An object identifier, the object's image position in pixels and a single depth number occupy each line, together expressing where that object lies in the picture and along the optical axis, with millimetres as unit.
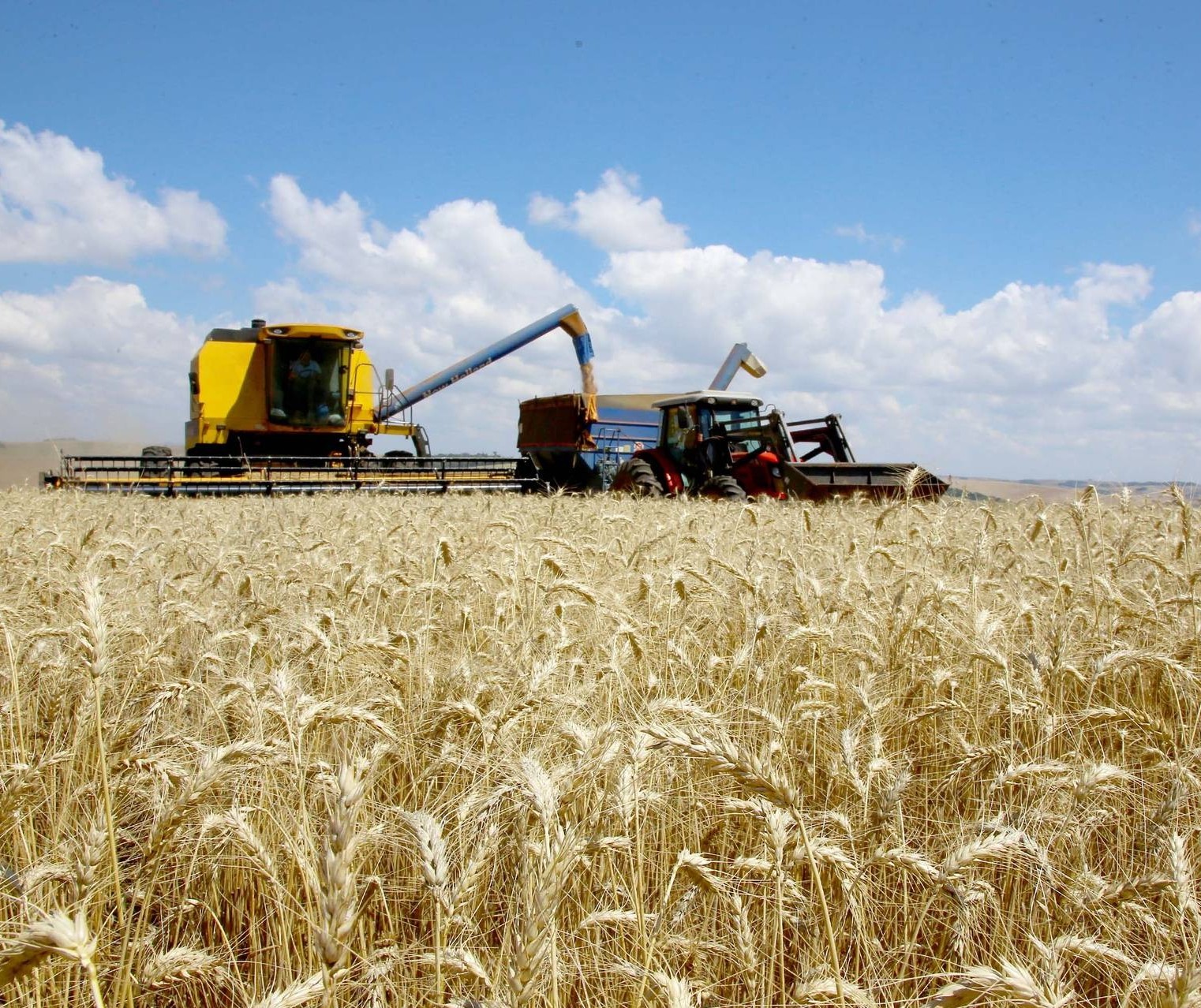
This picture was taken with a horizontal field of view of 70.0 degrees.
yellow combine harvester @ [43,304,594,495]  13703
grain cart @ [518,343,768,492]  17156
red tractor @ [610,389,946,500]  10141
